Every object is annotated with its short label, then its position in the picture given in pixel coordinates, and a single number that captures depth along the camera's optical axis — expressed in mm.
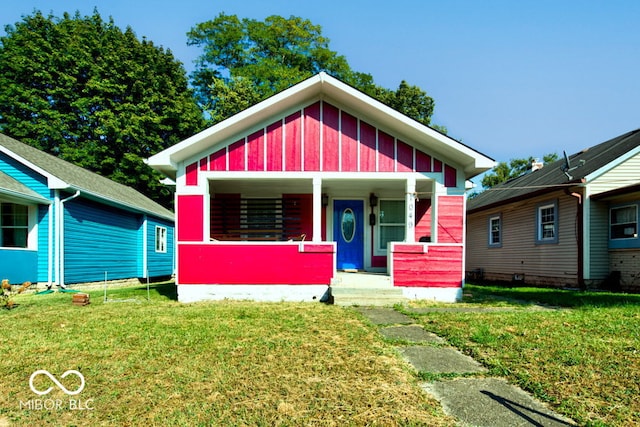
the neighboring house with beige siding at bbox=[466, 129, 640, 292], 11055
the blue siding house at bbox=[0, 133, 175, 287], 10922
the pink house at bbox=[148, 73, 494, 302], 8961
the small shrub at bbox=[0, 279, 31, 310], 6941
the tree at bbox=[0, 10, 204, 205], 24500
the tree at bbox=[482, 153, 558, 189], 41625
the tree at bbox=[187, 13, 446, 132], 30984
